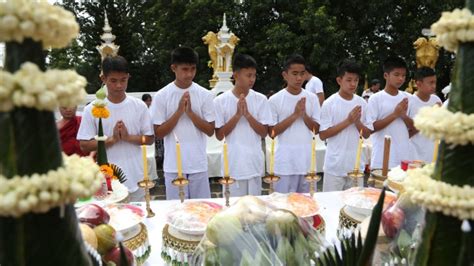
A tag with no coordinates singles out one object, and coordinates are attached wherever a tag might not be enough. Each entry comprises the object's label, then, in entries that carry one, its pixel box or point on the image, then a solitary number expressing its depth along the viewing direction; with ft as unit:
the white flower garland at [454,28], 2.23
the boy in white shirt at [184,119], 11.13
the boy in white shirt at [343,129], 12.14
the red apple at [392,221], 4.05
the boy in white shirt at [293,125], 12.11
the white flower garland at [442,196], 2.27
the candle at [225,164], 6.75
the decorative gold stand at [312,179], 7.55
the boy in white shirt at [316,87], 21.36
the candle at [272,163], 7.51
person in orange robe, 11.52
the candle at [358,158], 7.86
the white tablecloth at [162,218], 5.94
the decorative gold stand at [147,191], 7.01
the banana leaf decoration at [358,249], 2.37
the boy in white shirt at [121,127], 10.26
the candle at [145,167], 7.02
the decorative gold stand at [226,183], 6.97
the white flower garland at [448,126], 2.22
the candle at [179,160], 6.72
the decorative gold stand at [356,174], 7.96
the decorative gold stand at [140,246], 5.22
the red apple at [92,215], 4.41
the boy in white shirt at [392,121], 12.44
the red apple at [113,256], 4.04
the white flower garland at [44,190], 1.87
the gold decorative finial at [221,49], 30.81
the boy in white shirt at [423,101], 12.92
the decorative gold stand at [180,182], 6.78
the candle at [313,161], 7.57
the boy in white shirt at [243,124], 11.62
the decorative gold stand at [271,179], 7.34
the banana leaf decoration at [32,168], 1.98
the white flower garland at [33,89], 1.85
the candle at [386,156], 7.26
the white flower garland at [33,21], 1.87
